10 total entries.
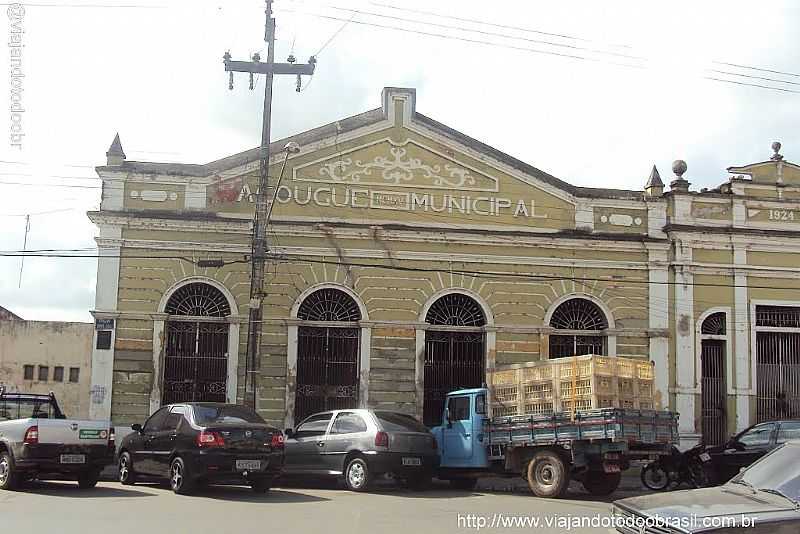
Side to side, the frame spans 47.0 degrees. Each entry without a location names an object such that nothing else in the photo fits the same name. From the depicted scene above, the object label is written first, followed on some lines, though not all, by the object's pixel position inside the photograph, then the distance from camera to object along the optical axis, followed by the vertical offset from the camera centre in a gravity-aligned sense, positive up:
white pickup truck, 13.71 -1.30
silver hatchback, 15.33 -1.31
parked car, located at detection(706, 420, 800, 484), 16.41 -1.17
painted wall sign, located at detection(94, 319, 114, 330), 20.16 +0.87
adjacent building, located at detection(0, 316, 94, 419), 35.91 +0.21
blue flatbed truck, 14.61 -1.11
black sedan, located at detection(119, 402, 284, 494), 13.59 -1.22
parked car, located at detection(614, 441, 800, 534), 6.67 -0.95
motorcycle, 17.19 -1.68
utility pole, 18.23 +3.12
